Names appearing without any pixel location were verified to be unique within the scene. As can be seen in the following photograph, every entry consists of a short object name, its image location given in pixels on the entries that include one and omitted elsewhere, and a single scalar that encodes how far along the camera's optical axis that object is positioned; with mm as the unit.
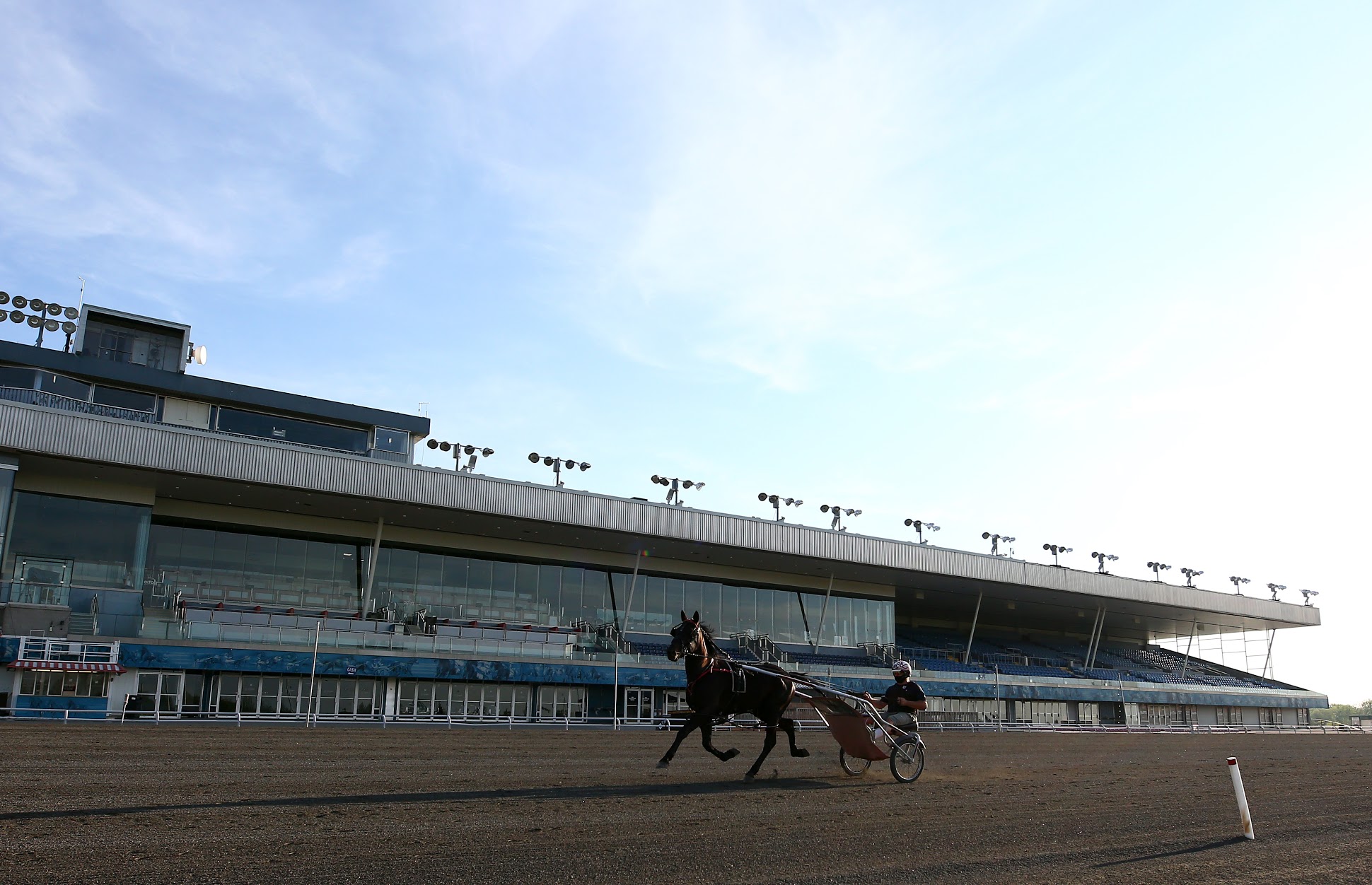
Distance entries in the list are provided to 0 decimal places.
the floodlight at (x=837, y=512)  52812
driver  13805
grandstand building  34156
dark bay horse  12562
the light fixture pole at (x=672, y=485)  47312
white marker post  9195
